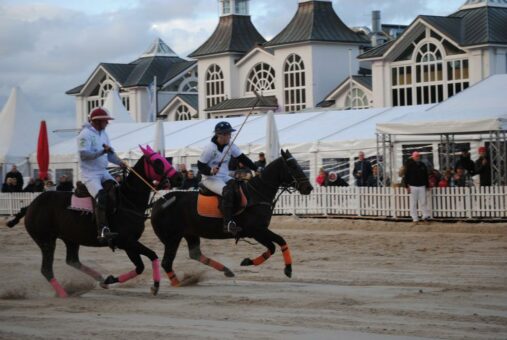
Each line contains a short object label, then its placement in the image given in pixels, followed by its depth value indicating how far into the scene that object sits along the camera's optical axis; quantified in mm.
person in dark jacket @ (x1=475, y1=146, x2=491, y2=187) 26062
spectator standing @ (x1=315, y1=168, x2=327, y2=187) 30312
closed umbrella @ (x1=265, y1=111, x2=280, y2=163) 30734
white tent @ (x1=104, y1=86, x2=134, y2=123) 47281
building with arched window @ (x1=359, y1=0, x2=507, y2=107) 56156
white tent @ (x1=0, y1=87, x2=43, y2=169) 41512
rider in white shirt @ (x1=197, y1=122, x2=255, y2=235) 15453
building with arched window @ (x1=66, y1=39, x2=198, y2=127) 77188
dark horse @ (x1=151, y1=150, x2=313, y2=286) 15273
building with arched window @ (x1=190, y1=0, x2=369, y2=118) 67938
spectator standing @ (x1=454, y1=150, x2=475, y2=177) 26641
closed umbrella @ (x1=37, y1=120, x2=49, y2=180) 35656
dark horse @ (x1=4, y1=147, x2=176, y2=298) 14109
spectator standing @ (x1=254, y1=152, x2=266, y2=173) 28772
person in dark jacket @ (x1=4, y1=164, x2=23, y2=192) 37125
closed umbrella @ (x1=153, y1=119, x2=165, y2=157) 35031
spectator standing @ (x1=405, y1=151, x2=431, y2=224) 25625
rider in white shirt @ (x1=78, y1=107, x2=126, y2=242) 14031
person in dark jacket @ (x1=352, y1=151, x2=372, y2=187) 29578
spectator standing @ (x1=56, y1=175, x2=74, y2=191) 33344
